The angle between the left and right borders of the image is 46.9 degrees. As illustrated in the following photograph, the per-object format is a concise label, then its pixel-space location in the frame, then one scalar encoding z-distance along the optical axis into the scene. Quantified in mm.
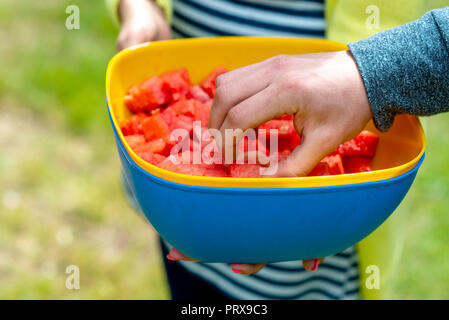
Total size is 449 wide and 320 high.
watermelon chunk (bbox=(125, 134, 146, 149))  959
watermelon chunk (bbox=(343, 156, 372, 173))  972
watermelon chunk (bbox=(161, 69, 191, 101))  1075
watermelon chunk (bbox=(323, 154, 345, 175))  899
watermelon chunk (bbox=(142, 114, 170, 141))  983
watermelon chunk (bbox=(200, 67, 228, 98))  1098
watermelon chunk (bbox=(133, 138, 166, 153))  943
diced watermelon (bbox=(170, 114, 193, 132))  988
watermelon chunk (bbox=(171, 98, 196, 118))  1021
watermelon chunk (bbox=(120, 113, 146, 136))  1024
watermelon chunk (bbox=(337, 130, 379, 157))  961
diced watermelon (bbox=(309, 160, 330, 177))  853
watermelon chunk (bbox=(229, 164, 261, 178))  836
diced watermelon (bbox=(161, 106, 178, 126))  1035
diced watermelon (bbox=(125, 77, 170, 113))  1055
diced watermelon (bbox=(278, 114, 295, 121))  1020
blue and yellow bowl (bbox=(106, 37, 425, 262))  759
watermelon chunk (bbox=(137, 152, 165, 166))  900
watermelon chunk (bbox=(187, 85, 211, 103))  1098
